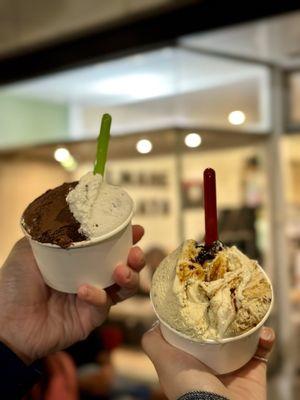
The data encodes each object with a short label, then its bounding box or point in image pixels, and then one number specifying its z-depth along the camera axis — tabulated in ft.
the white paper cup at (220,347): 3.10
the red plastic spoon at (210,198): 3.20
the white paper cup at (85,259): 3.42
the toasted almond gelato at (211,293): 3.09
